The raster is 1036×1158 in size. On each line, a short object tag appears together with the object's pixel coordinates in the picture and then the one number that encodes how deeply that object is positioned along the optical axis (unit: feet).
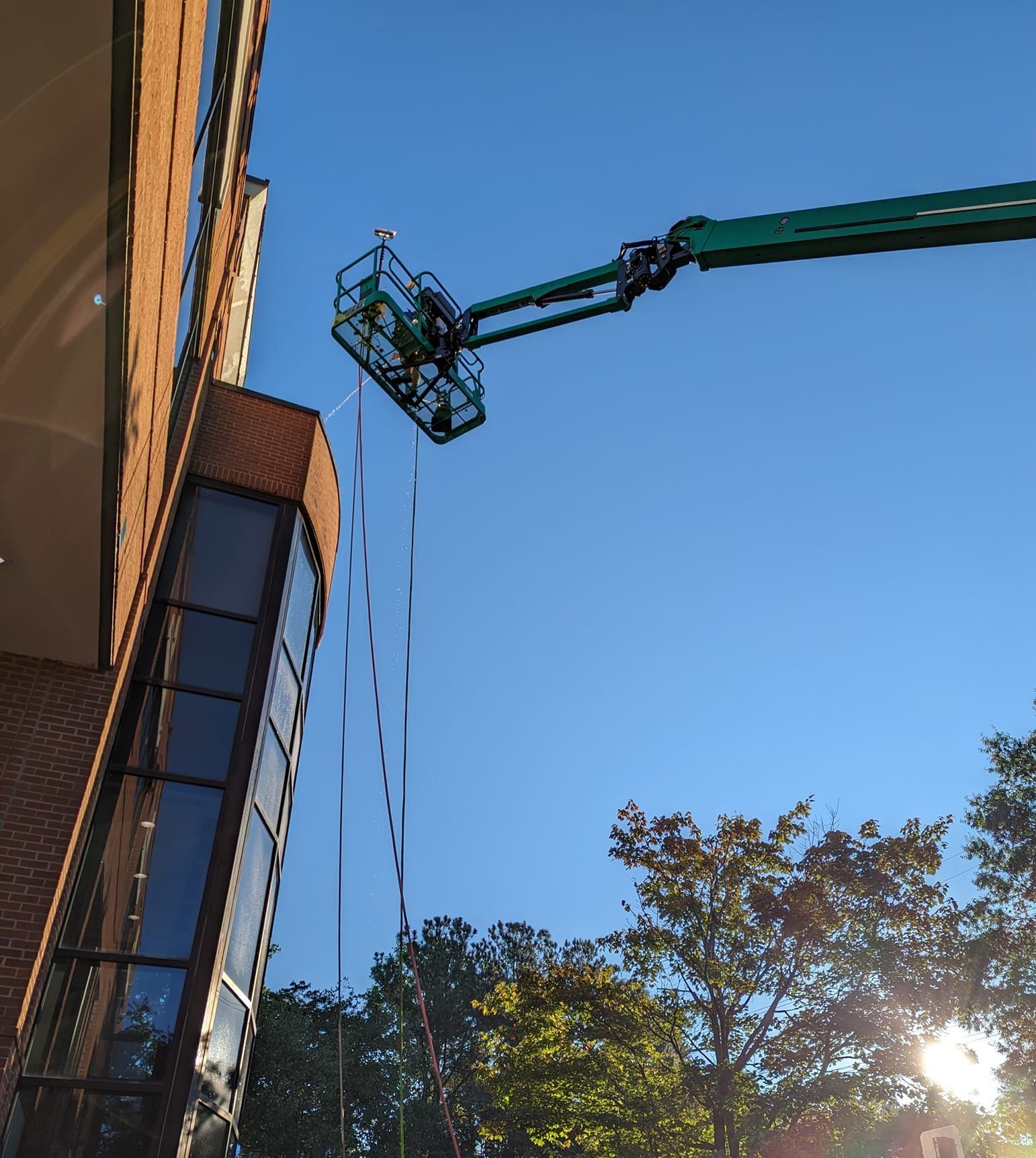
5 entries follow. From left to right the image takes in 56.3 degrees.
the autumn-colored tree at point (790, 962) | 70.90
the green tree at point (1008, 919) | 94.84
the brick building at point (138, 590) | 14.73
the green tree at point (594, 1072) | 70.28
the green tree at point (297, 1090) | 116.88
